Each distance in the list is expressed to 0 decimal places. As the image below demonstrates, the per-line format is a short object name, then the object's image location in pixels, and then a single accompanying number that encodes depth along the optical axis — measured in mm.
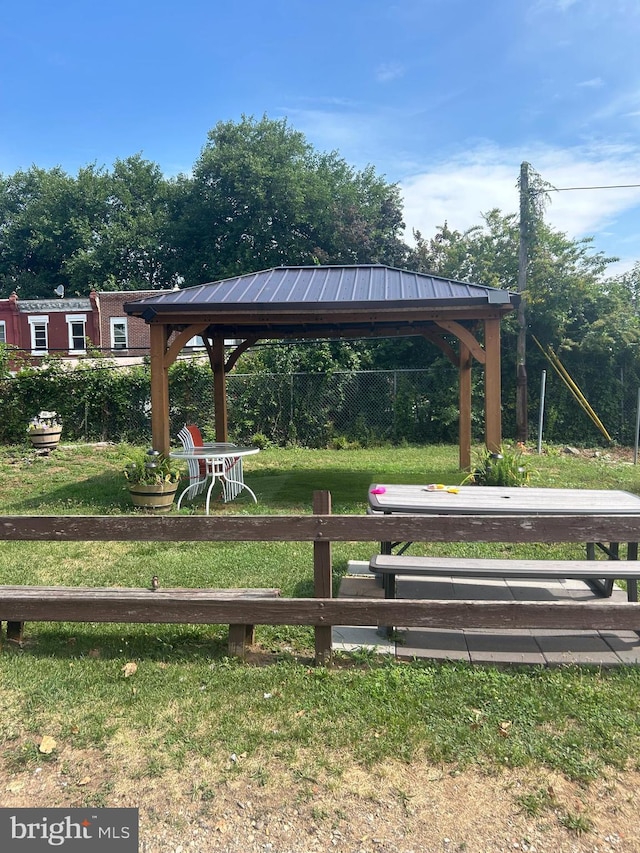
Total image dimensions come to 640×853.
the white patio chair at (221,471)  7254
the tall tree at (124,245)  35656
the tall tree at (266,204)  31188
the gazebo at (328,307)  6918
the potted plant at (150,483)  6805
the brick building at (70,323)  28844
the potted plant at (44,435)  11562
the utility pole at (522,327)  13203
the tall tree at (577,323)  13281
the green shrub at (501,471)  6156
